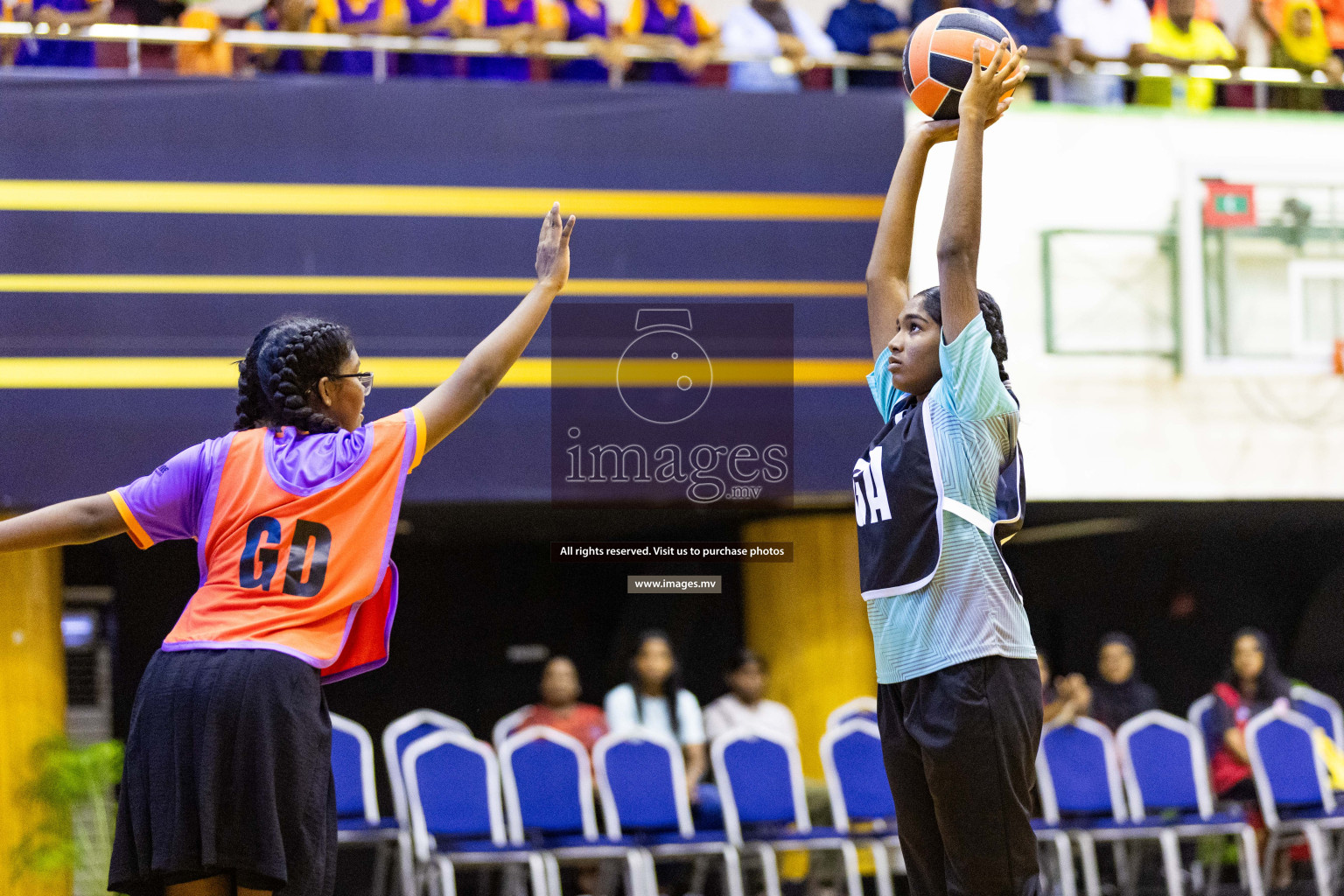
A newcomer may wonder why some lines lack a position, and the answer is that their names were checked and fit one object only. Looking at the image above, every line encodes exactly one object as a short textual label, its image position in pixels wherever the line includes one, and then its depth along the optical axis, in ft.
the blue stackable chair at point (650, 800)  41.73
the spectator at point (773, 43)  46.26
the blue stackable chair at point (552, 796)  41.68
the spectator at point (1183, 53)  47.78
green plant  41.19
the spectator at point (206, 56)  43.39
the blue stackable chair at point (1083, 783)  45.06
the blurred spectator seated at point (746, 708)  47.37
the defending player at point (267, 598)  15.87
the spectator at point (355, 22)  44.19
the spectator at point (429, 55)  44.73
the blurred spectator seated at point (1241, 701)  49.03
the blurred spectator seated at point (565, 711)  46.32
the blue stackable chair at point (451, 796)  41.57
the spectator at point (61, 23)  42.16
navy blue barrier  41.42
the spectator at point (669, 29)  47.44
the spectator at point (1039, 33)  46.68
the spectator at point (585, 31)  46.24
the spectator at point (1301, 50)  48.65
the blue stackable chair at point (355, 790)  41.42
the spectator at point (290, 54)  44.19
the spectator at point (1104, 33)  47.44
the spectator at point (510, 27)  44.57
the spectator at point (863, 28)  47.47
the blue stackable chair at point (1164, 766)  46.37
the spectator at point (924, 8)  47.88
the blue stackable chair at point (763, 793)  41.96
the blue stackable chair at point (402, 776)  41.83
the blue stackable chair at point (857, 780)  43.19
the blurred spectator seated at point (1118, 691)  52.24
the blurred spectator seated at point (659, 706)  46.44
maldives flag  47.44
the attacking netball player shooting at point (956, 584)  16.52
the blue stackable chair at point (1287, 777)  46.19
